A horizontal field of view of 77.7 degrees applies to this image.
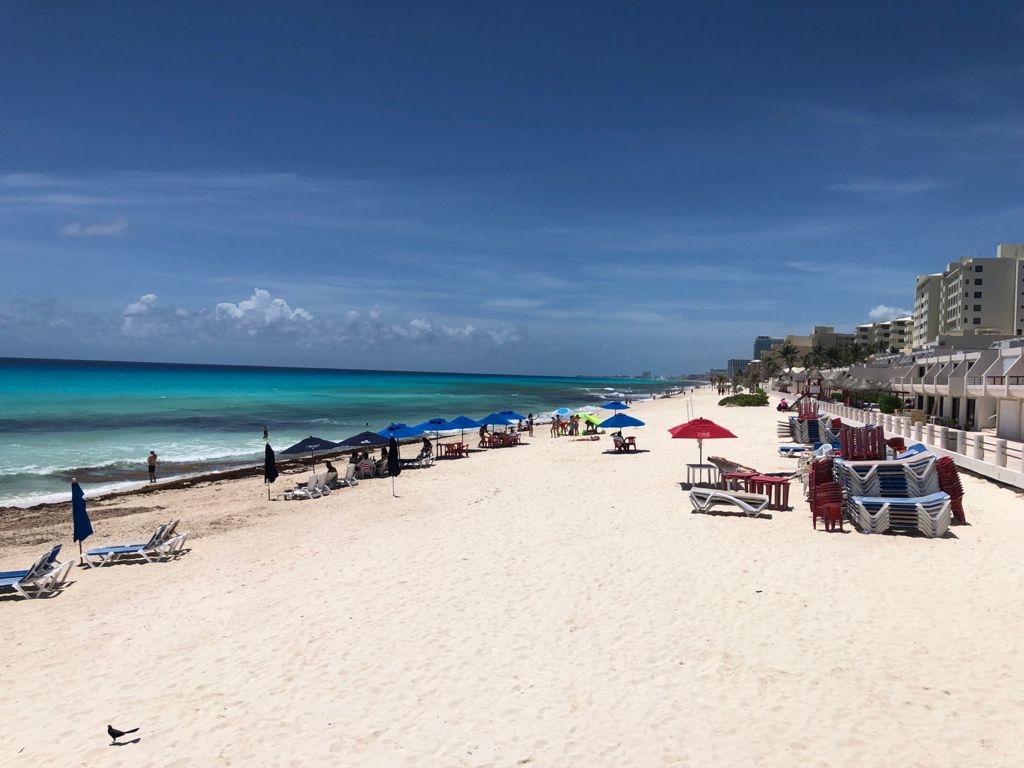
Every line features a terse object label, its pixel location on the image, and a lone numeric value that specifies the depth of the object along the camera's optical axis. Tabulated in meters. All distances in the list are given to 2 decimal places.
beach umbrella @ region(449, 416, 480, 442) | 23.19
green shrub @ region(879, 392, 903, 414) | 32.16
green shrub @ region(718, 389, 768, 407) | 47.06
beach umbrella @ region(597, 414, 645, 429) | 21.09
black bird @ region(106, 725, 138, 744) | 4.95
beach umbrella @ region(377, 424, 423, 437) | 21.47
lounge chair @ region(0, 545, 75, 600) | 8.80
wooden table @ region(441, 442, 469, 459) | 23.31
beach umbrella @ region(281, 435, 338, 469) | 17.50
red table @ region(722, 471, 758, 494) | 13.14
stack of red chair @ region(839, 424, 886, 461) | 14.98
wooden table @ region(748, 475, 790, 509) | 12.30
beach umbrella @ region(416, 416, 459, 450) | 22.69
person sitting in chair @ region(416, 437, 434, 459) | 21.69
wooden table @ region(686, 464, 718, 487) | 15.04
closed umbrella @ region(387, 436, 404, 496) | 16.85
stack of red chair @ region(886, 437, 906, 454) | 16.69
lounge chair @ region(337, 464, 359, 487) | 17.94
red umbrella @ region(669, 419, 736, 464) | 14.71
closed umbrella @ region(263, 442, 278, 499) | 16.22
